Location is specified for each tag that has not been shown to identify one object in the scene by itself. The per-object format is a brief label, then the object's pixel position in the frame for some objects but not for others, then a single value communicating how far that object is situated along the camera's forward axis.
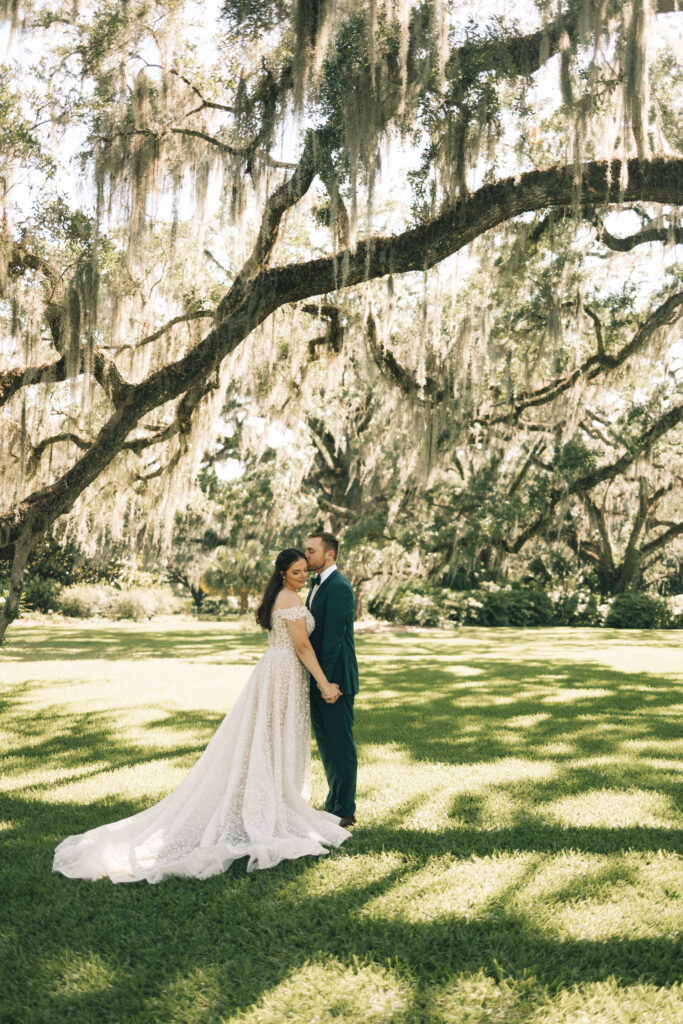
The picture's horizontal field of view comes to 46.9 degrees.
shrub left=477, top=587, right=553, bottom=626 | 19.11
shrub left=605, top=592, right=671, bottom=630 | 19.00
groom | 4.13
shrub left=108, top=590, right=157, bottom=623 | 18.84
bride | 3.59
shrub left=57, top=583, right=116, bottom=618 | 18.19
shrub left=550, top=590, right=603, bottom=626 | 19.59
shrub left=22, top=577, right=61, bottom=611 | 17.94
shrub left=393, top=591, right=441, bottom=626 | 17.91
